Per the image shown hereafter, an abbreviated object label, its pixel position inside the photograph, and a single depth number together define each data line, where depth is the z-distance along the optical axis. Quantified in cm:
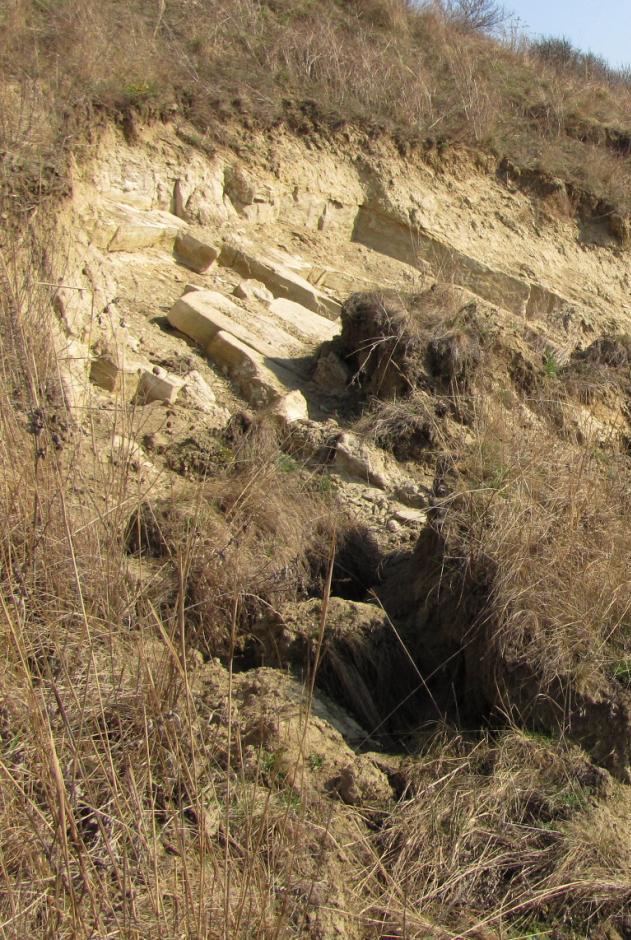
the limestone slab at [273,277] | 762
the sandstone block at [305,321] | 720
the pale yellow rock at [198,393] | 611
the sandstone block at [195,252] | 738
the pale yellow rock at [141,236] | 698
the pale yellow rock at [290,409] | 602
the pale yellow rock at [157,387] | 599
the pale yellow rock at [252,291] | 722
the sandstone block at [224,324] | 663
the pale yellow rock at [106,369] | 576
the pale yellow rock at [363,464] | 579
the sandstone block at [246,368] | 637
